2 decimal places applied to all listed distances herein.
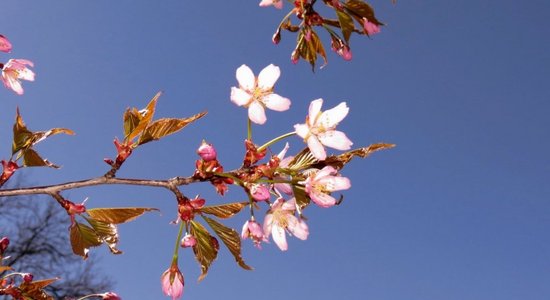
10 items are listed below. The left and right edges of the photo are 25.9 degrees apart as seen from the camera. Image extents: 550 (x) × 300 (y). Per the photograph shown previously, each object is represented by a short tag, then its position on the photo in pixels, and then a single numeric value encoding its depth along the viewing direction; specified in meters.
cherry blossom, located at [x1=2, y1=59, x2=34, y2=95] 0.90
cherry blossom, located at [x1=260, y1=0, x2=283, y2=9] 0.86
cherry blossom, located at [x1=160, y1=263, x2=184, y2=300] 0.69
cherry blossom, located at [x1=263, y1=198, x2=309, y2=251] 0.69
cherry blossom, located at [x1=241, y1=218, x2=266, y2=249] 0.69
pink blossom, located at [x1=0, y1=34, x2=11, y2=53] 0.82
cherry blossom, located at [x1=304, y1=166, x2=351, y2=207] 0.67
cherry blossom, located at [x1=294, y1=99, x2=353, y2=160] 0.68
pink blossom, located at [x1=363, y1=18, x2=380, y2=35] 0.80
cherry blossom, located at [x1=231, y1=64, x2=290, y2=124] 0.68
